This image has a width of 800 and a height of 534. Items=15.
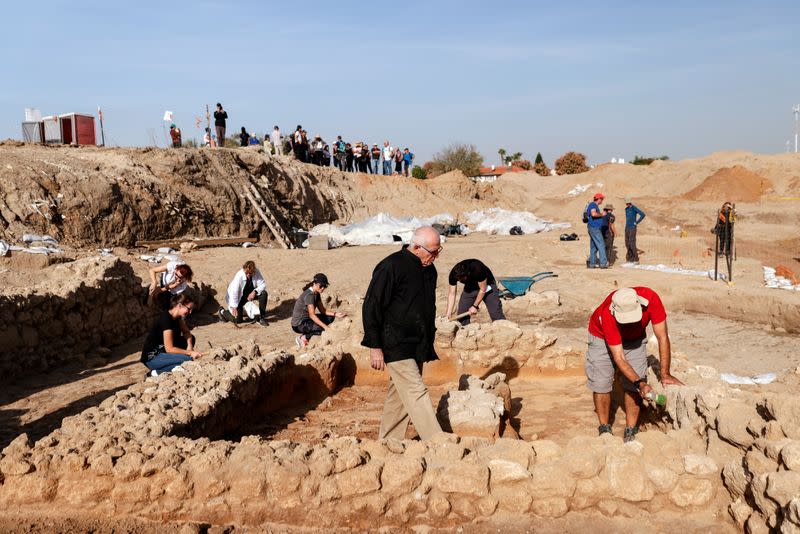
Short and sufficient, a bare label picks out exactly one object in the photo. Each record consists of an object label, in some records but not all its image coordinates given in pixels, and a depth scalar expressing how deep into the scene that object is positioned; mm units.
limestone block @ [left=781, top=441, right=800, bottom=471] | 3449
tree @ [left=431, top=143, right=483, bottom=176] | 51125
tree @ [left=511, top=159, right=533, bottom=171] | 73394
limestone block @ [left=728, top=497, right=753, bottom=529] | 3723
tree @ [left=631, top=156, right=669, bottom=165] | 59312
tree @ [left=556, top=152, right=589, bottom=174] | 60812
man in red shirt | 5254
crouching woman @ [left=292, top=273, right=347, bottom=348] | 9445
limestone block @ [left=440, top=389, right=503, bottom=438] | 5547
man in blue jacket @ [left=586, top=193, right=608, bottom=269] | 15516
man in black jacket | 5070
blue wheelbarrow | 13719
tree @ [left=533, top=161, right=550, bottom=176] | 62119
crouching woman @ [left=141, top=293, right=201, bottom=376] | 7090
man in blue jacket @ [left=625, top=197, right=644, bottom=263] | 16469
